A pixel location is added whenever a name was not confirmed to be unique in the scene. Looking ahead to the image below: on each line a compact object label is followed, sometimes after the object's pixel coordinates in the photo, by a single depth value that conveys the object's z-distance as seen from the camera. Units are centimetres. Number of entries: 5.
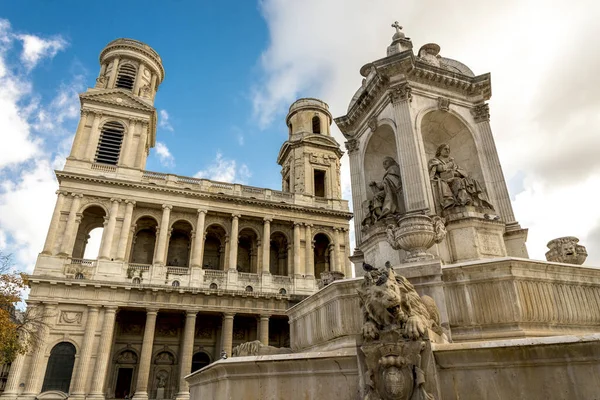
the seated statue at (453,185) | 700
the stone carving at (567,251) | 676
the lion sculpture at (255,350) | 618
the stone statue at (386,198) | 745
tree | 1750
